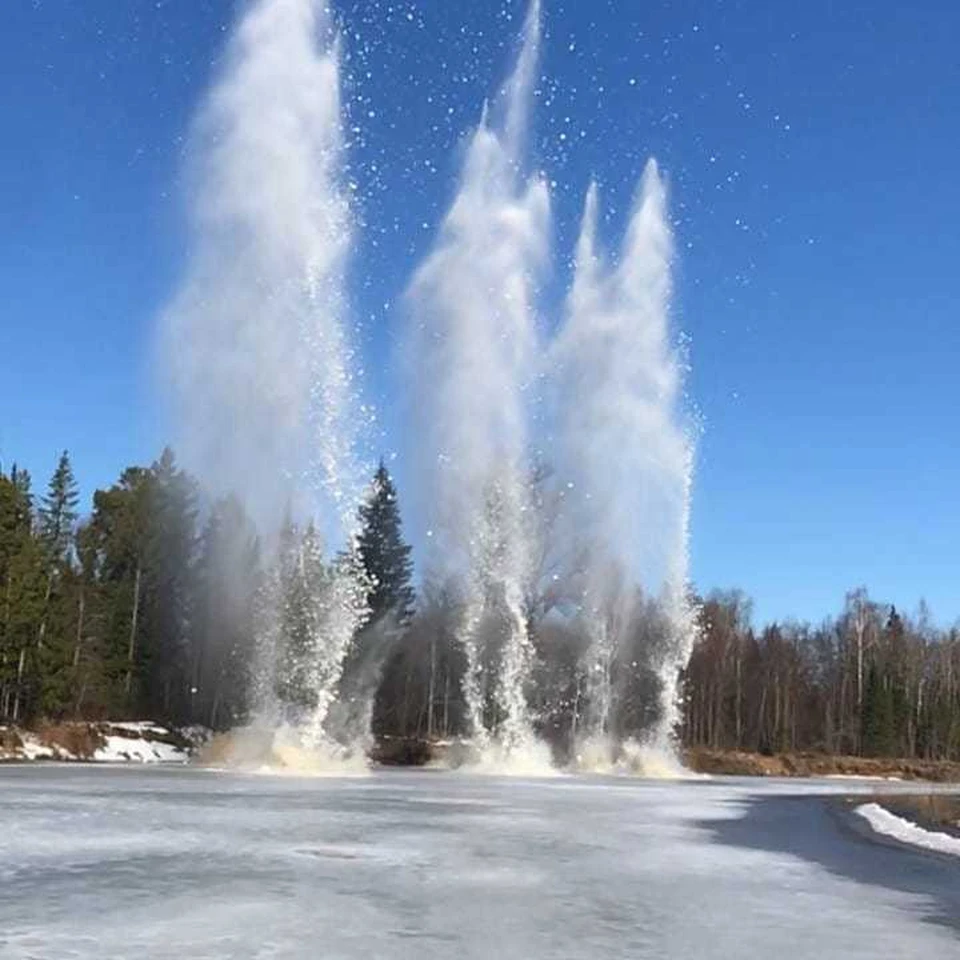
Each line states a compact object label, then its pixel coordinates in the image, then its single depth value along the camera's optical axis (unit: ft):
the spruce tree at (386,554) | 249.34
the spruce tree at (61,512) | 268.62
